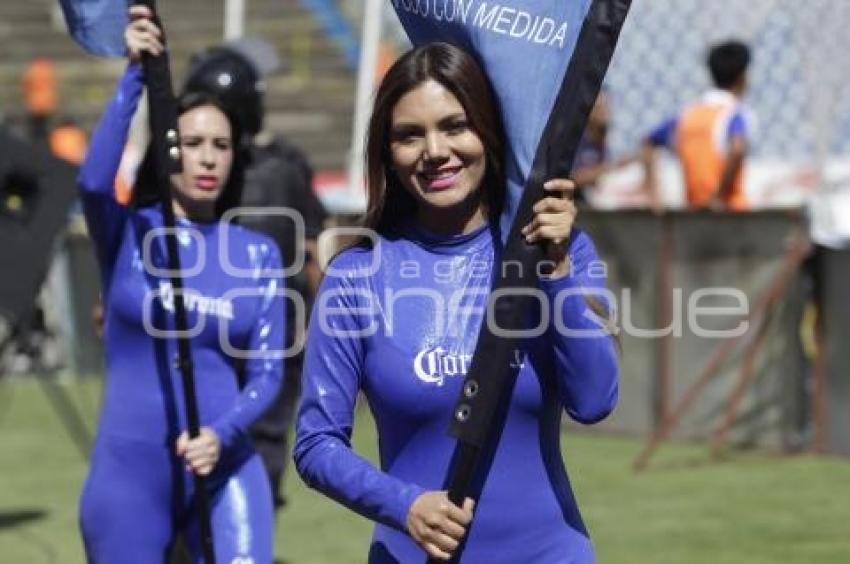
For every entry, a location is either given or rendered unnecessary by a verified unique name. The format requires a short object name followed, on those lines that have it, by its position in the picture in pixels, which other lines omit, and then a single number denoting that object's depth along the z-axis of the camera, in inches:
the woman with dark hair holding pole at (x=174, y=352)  333.4
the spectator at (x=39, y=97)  1202.4
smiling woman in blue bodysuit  230.6
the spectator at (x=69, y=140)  1094.6
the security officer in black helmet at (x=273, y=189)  415.8
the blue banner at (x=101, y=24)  341.2
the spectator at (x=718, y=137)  660.9
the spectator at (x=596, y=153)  712.6
